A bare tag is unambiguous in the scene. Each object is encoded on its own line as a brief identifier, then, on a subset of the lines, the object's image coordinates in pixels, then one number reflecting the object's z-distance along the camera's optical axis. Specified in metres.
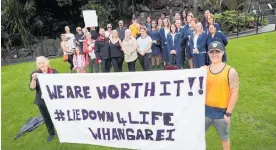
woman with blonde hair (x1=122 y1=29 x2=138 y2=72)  8.76
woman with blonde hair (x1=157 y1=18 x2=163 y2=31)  10.02
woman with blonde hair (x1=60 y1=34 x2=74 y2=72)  10.11
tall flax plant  18.72
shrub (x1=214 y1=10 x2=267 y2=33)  17.75
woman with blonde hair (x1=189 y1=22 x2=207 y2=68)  7.79
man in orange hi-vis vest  4.02
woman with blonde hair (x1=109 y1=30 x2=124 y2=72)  9.00
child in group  8.92
